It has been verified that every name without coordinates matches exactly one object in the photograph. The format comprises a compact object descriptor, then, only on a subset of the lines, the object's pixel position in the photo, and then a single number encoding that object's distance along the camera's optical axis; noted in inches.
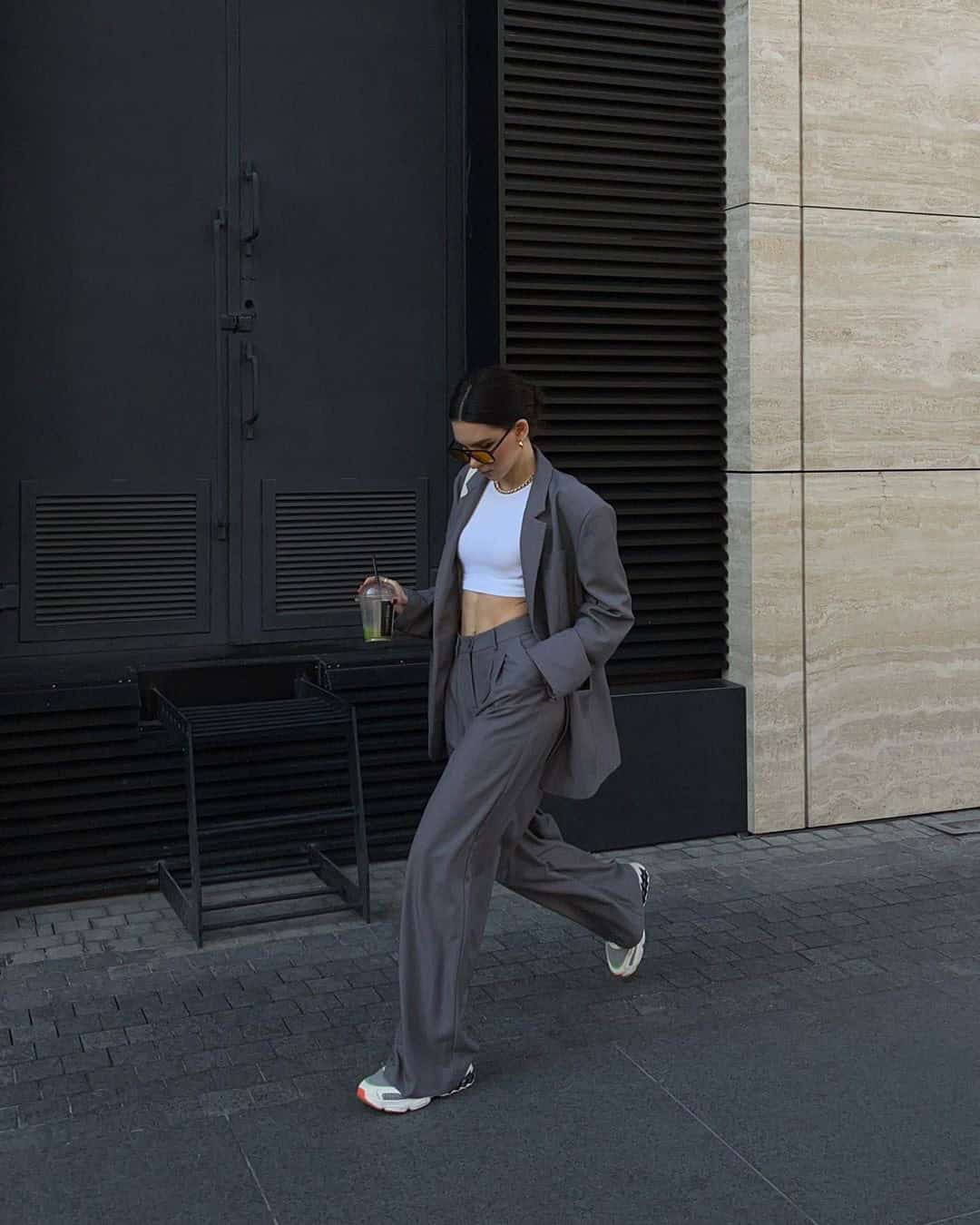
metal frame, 217.5
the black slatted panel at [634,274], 261.4
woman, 163.2
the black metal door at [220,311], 247.4
